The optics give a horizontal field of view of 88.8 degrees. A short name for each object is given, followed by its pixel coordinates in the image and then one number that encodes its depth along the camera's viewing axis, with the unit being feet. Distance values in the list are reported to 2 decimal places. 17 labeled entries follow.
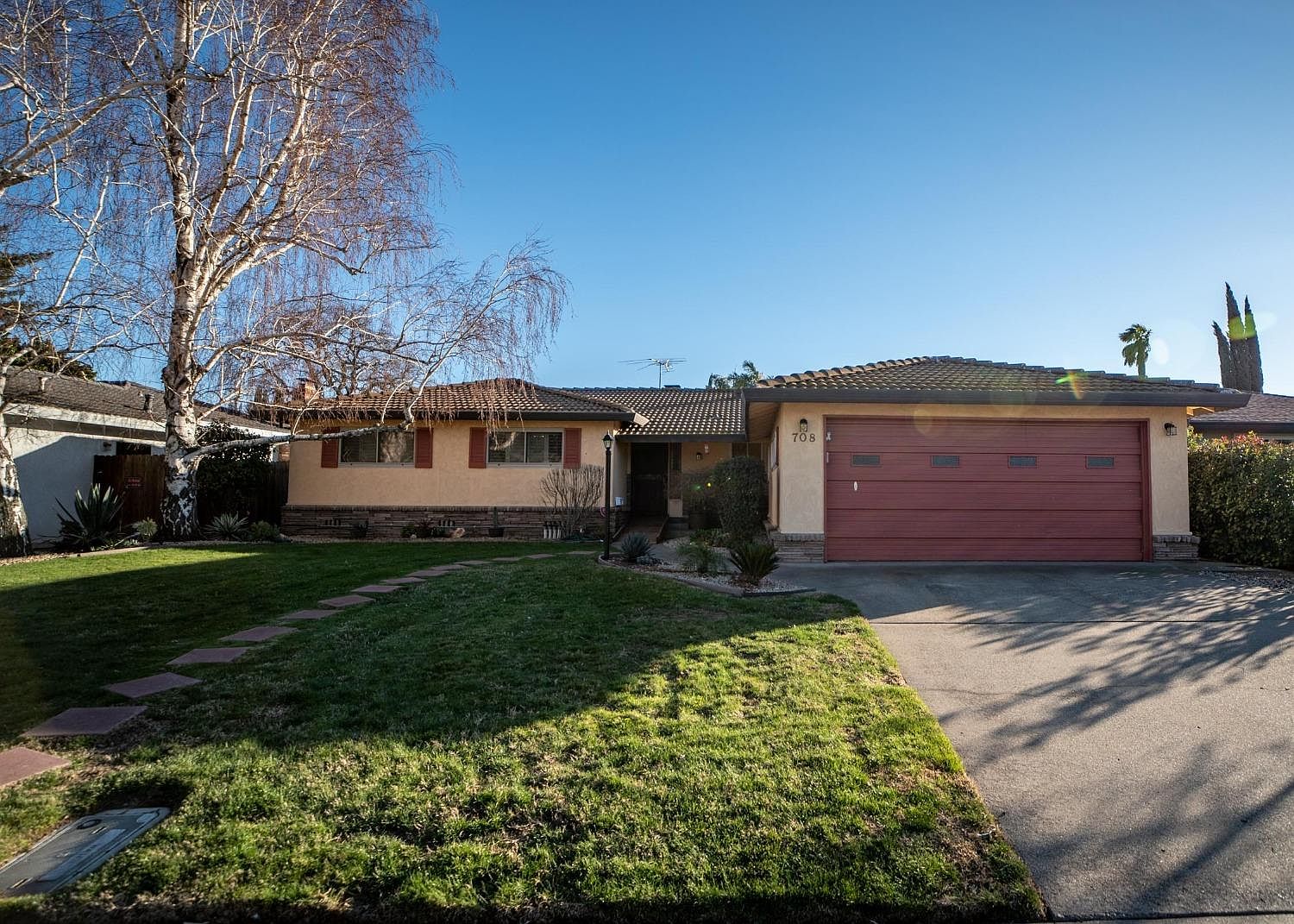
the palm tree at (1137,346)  105.60
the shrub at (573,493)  50.39
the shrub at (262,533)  44.01
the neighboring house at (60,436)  43.37
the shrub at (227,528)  43.32
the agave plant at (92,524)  37.78
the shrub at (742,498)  38.83
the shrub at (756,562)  25.55
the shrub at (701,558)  29.45
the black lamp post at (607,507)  35.27
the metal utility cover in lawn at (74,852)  7.73
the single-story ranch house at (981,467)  33.50
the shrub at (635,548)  33.88
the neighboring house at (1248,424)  53.57
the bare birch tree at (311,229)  34.91
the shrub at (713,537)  39.87
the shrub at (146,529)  39.68
